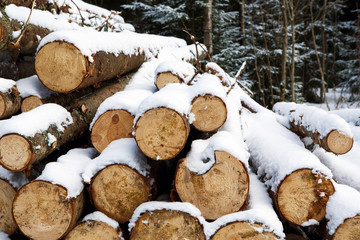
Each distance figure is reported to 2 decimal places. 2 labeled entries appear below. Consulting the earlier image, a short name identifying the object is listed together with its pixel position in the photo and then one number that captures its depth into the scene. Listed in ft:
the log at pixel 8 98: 6.89
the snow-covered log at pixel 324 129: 6.25
